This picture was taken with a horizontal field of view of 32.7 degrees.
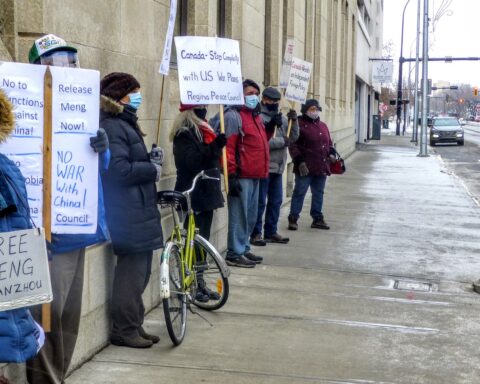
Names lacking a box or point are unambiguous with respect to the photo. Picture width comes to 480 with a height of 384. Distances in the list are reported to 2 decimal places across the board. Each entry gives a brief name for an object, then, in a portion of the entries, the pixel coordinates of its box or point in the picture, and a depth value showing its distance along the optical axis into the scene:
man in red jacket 8.34
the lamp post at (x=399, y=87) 56.30
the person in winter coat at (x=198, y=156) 6.82
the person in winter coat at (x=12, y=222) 3.19
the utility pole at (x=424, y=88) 31.45
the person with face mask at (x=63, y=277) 4.32
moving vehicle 44.19
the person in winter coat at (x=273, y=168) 9.41
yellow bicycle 5.82
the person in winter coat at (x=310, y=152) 11.30
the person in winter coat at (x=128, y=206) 5.32
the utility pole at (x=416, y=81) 46.05
